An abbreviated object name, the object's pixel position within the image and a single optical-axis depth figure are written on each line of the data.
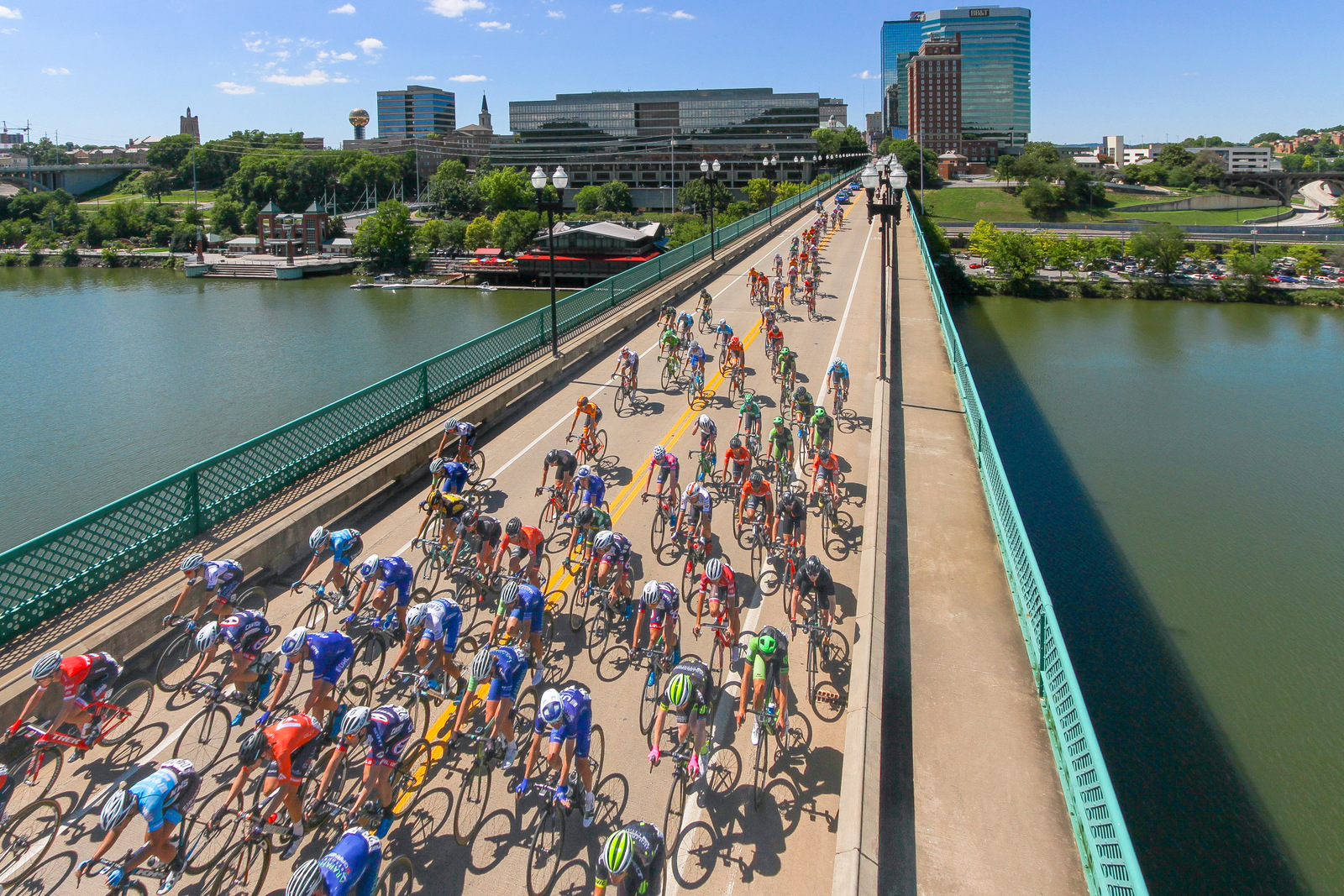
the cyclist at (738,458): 11.87
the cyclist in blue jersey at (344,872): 4.89
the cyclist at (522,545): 9.02
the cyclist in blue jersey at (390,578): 8.36
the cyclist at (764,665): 6.94
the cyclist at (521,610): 7.77
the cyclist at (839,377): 15.48
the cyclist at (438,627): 7.48
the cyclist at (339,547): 8.88
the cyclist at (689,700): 6.51
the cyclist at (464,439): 12.38
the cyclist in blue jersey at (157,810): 5.35
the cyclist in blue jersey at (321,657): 6.91
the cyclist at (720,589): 7.93
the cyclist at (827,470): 11.60
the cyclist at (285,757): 5.92
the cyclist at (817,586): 8.34
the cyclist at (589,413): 13.21
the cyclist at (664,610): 7.74
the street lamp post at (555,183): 19.30
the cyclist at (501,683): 6.66
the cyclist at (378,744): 6.02
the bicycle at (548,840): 6.21
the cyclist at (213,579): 8.25
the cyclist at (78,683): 6.93
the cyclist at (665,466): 11.05
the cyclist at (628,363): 17.14
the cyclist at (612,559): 8.84
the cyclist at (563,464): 11.16
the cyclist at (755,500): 10.41
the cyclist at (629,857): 5.34
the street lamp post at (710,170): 34.57
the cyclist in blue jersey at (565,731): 6.14
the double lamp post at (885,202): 19.20
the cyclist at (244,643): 7.31
